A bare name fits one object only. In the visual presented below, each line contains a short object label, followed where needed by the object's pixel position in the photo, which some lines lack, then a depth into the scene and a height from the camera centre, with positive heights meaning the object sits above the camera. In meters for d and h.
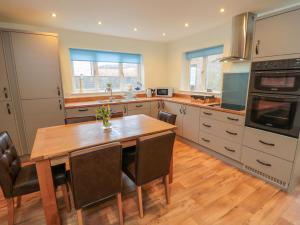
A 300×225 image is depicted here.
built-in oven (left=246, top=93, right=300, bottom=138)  1.80 -0.37
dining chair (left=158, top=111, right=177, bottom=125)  2.18 -0.48
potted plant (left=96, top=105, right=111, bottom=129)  1.80 -0.35
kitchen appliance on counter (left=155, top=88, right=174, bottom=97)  4.30 -0.23
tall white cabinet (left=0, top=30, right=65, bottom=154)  2.50 -0.02
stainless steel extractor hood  2.45 +0.74
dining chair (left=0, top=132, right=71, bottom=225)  1.33 -0.85
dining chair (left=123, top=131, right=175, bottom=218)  1.40 -0.72
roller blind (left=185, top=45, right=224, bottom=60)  3.27 +0.70
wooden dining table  1.29 -0.53
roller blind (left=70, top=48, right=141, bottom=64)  3.48 +0.65
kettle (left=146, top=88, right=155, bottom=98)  4.32 -0.23
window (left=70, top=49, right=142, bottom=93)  3.59 +0.33
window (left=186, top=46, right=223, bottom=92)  3.37 +0.31
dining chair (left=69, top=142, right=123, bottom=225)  1.15 -0.70
